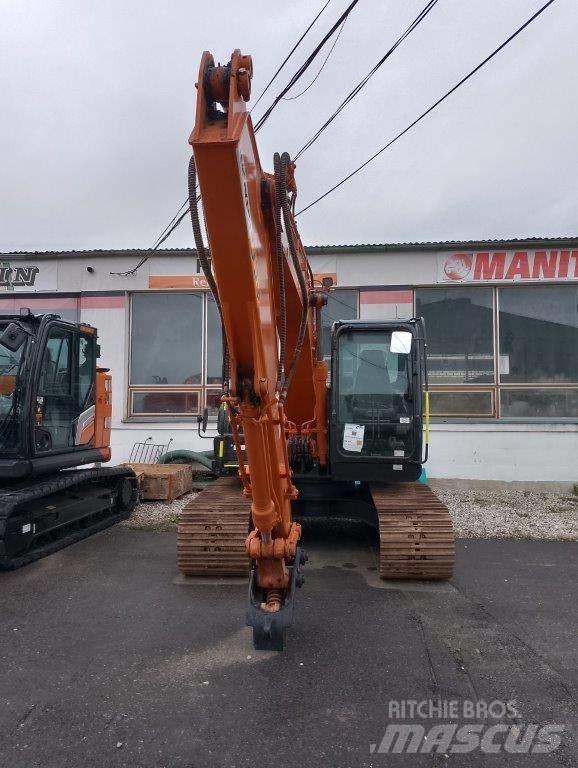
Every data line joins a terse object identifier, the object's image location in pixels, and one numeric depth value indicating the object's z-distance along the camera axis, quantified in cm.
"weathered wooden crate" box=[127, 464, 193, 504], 957
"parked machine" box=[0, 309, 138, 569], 623
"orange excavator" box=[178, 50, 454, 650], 285
